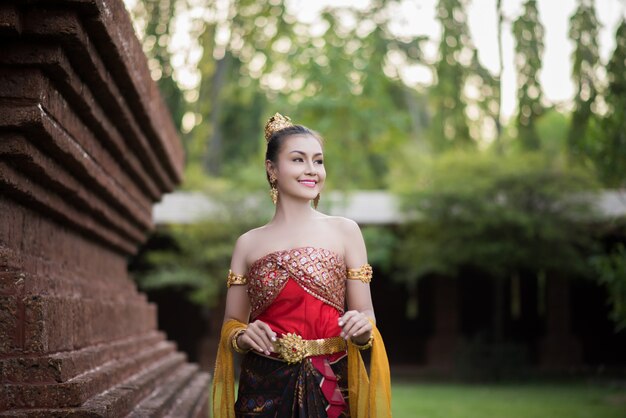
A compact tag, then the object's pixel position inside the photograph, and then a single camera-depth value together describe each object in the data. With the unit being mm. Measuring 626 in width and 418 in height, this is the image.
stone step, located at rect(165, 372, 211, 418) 4336
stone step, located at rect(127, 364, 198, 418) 3584
